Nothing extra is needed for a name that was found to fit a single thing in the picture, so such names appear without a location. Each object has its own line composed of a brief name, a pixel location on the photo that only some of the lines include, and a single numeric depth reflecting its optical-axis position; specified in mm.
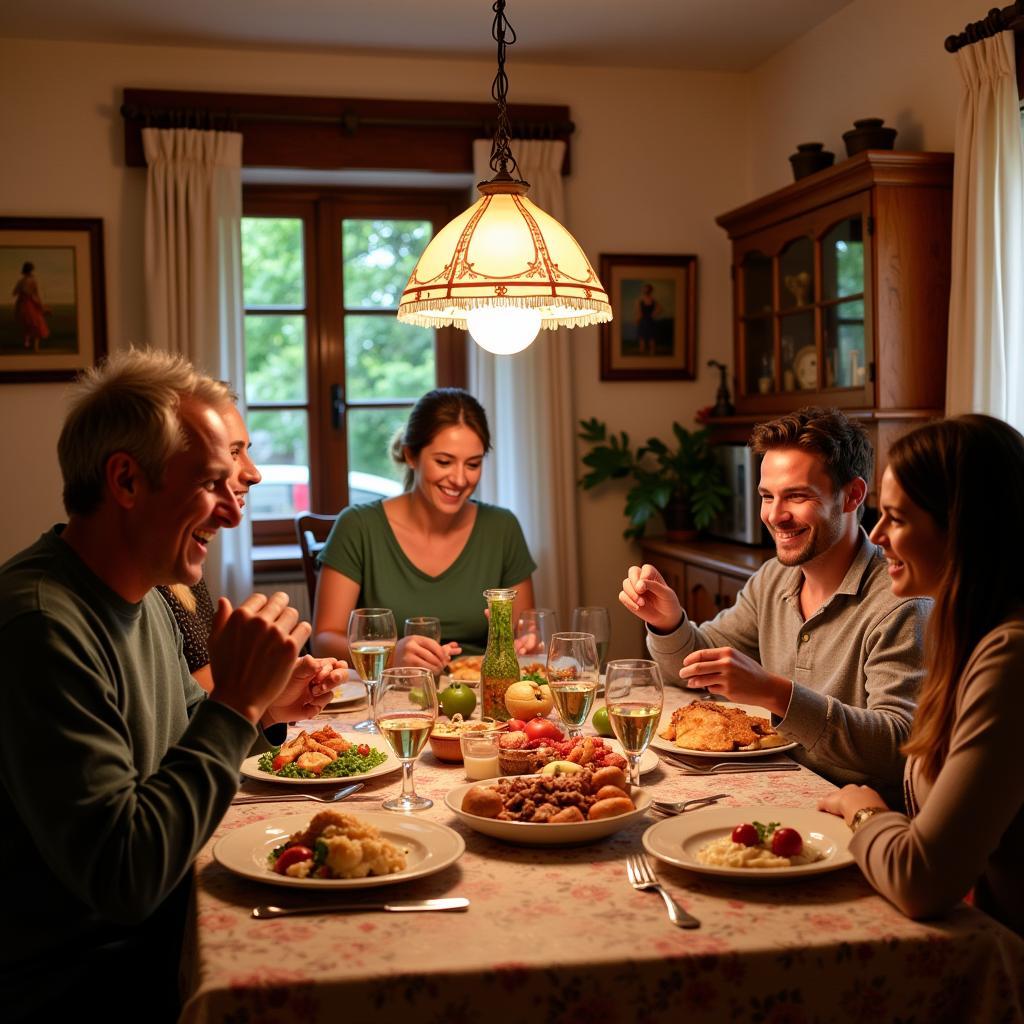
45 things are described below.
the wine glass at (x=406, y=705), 1582
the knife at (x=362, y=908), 1325
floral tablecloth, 1173
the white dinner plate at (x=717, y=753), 1904
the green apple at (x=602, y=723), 2084
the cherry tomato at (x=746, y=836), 1438
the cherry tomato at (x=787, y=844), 1409
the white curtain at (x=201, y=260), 4469
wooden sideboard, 4078
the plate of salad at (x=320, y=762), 1830
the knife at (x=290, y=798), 1767
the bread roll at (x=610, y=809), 1532
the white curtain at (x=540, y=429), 4801
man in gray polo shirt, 1808
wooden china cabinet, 3646
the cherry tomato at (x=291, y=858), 1408
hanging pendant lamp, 2092
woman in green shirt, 3133
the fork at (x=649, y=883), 1282
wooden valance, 4500
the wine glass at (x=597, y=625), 2205
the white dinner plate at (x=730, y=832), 1367
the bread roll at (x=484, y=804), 1553
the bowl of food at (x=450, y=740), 1940
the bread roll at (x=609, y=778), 1604
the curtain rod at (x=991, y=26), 3215
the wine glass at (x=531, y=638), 2387
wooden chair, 3652
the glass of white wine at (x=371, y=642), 2100
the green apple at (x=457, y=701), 2195
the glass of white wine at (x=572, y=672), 1824
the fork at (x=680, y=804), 1662
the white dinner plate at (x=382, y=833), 1366
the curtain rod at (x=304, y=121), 4453
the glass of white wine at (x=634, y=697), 1617
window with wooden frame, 5008
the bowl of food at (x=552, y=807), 1507
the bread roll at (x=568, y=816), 1518
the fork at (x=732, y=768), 1869
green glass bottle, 2137
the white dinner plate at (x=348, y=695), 2389
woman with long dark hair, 1282
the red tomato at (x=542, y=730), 1863
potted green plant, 4684
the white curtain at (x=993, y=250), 3338
